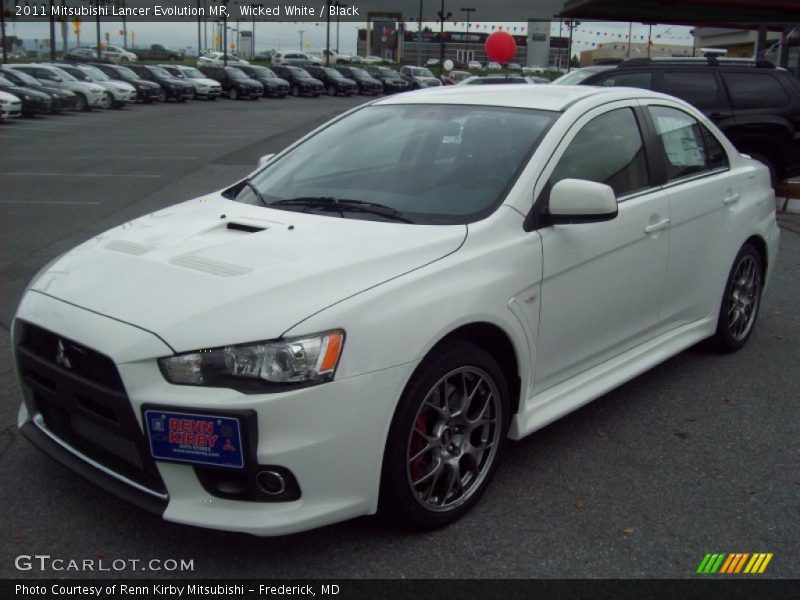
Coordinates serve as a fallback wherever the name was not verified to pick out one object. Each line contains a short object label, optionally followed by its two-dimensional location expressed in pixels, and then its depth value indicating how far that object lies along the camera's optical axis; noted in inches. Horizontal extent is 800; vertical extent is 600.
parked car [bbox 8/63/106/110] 1187.9
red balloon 1298.0
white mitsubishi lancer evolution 114.0
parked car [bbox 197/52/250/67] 2917.1
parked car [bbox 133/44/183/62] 3926.4
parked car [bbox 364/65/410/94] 2018.9
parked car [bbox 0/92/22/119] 948.6
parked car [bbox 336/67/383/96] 2048.5
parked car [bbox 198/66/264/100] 1704.0
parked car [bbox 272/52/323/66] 2995.6
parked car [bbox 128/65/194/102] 1526.8
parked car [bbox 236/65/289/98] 1804.9
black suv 416.5
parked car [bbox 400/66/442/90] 1862.7
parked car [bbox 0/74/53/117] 1017.5
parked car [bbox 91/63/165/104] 1425.9
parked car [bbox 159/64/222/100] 1610.5
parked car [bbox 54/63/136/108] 1266.0
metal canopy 668.1
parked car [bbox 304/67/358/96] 1991.9
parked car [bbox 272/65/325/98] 1913.1
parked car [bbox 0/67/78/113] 1088.8
